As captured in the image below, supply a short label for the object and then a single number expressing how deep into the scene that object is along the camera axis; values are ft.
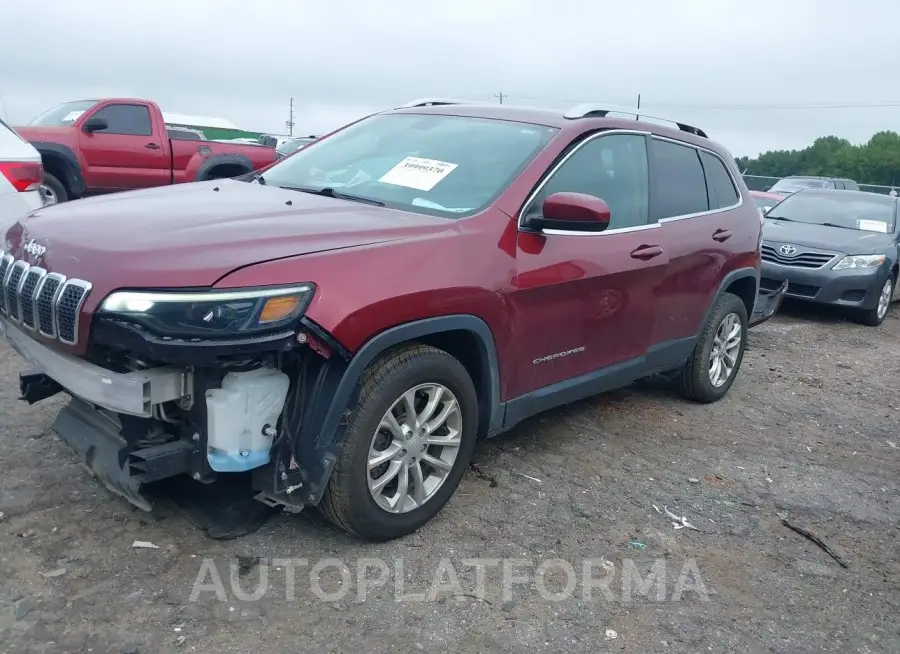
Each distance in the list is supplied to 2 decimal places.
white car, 18.43
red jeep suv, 8.95
